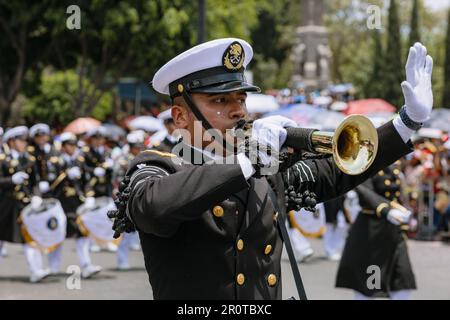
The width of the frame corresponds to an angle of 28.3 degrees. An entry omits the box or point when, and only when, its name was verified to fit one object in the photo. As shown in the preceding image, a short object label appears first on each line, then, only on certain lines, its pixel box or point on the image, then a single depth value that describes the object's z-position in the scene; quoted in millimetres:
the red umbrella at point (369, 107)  20438
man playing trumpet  2923
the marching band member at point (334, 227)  12992
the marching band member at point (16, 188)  10820
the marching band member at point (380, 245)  7129
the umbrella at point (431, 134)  16250
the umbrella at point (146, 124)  14631
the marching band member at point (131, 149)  12359
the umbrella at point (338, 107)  24906
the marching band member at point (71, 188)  11266
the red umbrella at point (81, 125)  16350
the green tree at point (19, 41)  20203
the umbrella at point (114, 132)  17234
